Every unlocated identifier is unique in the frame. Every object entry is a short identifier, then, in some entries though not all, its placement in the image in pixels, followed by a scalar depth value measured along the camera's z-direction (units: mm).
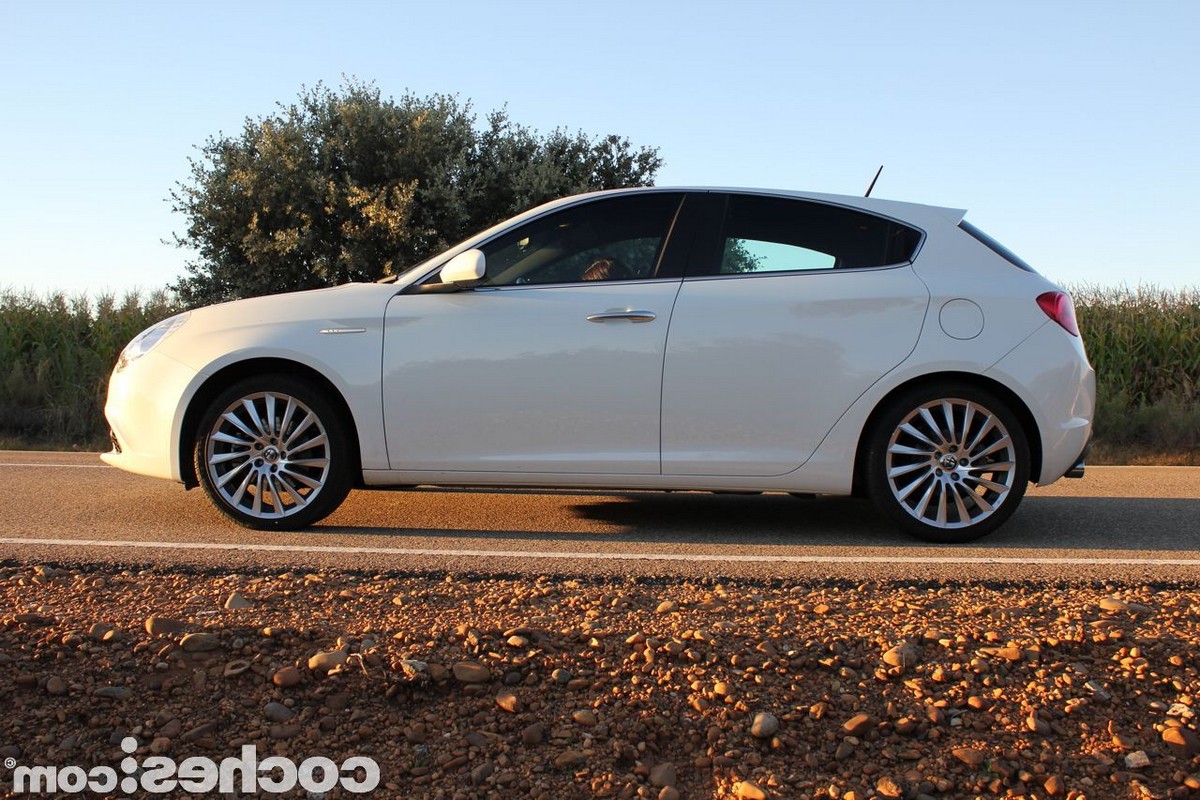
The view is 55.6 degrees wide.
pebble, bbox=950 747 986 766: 3035
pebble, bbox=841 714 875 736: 3154
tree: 19078
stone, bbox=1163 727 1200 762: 3084
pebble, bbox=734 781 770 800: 2875
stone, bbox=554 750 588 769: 3029
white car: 5879
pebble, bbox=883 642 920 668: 3461
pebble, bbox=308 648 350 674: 3430
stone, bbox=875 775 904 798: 2920
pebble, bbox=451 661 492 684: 3395
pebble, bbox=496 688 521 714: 3256
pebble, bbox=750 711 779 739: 3129
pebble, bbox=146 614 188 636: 3688
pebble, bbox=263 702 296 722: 3230
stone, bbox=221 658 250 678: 3418
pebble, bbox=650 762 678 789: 2967
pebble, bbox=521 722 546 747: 3135
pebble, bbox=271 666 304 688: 3371
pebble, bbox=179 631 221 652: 3557
